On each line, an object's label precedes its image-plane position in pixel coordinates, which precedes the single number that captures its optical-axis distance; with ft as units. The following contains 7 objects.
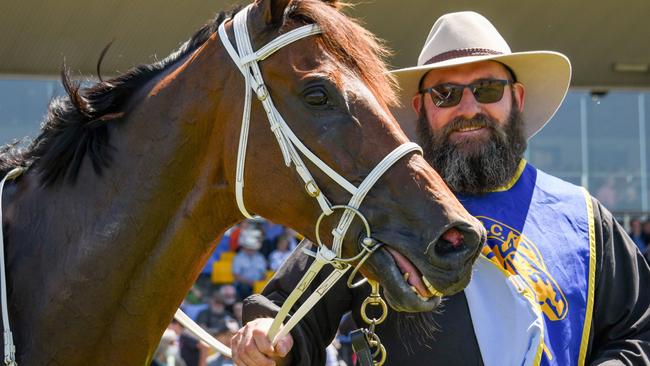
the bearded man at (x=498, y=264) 10.53
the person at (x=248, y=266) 40.52
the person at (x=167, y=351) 30.48
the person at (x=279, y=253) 41.37
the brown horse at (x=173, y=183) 8.89
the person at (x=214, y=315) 36.07
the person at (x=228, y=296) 38.24
